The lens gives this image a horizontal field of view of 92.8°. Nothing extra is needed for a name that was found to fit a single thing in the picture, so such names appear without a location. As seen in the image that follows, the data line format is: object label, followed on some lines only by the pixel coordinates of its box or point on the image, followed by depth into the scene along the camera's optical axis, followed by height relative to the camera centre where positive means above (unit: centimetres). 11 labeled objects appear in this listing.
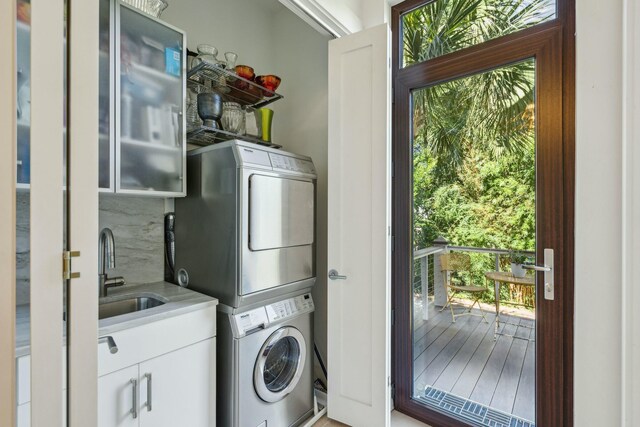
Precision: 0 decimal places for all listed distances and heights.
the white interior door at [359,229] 175 -10
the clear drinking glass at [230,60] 200 +101
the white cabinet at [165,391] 119 -78
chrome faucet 148 -21
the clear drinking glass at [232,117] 200 +63
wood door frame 147 +22
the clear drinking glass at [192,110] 188 +64
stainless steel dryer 158 -7
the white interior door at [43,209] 68 +1
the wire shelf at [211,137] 181 +48
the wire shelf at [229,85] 179 +83
